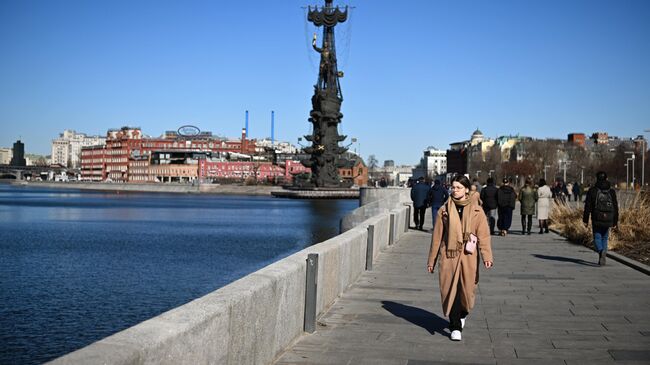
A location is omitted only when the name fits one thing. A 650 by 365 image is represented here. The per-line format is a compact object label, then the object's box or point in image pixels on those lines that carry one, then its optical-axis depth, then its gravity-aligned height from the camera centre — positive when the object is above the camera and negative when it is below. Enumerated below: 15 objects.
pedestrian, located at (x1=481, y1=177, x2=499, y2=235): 23.98 -0.52
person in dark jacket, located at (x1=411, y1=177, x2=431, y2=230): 25.81 -0.59
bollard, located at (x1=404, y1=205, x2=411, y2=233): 26.45 -1.32
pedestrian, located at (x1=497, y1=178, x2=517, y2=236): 23.98 -0.72
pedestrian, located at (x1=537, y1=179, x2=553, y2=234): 25.27 -0.71
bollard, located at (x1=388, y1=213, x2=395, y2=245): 20.09 -1.29
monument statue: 116.31 +9.43
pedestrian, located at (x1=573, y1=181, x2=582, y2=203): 51.38 -0.65
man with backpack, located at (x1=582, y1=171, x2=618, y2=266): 15.30 -0.47
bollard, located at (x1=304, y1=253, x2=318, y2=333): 8.72 -1.25
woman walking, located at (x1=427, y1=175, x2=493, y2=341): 8.55 -0.78
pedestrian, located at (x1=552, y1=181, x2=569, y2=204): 42.09 -0.53
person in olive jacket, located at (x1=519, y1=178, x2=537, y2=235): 25.02 -0.65
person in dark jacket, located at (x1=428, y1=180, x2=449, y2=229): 24.80 -0.53
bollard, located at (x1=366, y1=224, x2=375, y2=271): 14.63 -1.28
